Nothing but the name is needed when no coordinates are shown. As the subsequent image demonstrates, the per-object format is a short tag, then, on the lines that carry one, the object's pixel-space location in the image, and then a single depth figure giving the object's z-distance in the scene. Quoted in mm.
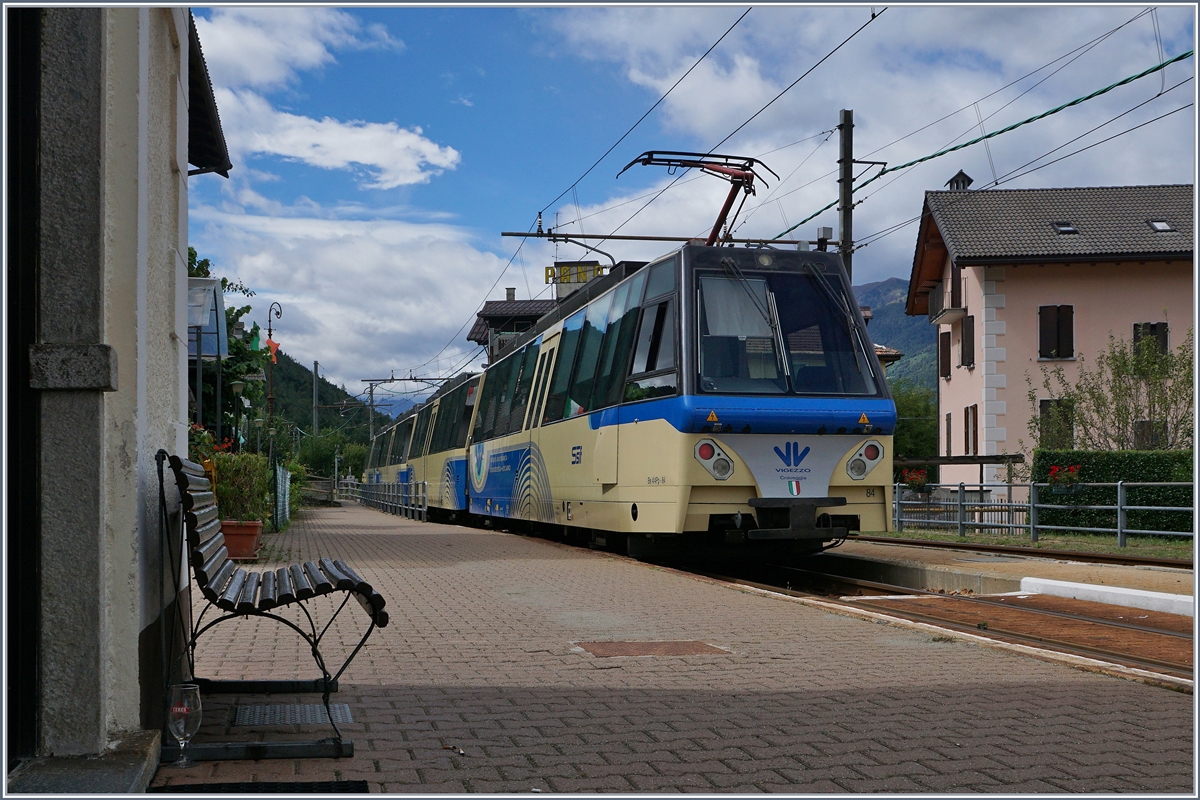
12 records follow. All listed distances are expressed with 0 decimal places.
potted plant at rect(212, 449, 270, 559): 14506
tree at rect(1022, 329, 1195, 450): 23453
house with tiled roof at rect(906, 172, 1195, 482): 34625
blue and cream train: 11930
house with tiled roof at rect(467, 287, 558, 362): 73812
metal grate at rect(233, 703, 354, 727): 5047
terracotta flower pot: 13922
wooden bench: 4344
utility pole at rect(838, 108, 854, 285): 22016
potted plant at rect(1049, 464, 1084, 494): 19031
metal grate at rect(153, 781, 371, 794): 3896
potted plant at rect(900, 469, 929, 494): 25547
